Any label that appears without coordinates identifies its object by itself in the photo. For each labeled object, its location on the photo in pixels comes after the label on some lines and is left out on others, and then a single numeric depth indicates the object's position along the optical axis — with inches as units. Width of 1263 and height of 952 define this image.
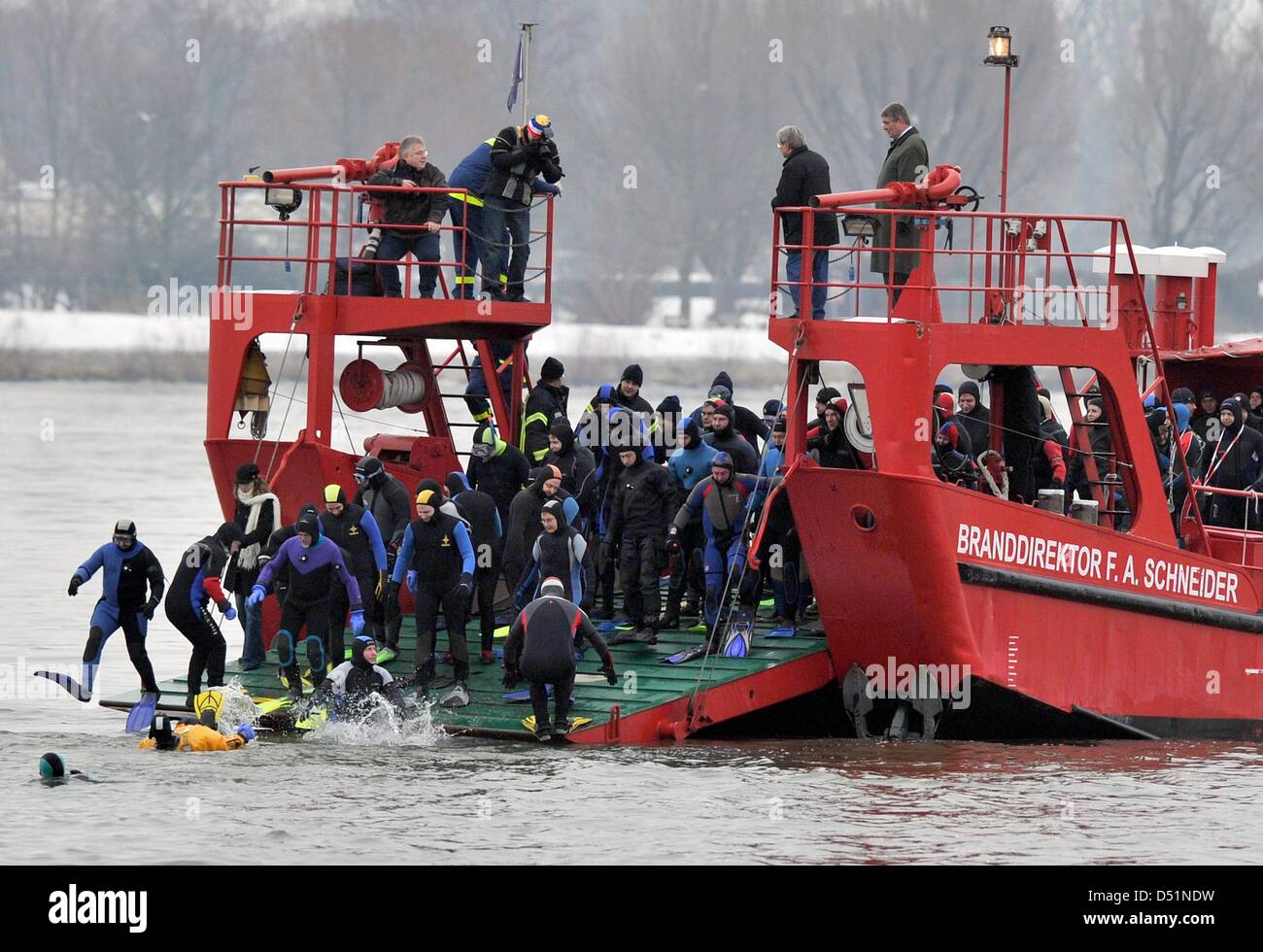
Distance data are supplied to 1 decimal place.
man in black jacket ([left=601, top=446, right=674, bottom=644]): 671.1
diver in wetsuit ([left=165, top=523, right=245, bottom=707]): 655.8
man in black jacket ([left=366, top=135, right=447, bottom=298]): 733.3
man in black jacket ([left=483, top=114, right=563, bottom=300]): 741.9
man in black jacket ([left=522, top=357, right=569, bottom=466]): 721.6
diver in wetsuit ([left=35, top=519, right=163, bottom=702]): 660.1
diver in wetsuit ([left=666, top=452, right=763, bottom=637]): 663.1
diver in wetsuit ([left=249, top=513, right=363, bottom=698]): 647.1
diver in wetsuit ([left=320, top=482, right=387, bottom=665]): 659.4
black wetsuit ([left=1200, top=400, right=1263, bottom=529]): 732.0
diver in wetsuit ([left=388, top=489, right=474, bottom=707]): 648.4
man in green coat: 645.9
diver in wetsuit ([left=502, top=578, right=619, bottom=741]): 613.9
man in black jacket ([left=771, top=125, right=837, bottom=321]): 674.2
